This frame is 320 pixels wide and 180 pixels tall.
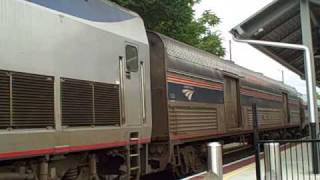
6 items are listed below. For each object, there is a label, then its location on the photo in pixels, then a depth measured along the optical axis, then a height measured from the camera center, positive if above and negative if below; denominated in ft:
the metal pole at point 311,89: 31.18 +2.40
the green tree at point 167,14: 49.48 +13.40
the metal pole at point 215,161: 18.20 -1.64
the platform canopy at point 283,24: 35.09 +9.11
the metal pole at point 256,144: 23.91 -1.28
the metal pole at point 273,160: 24.51 -2.24
